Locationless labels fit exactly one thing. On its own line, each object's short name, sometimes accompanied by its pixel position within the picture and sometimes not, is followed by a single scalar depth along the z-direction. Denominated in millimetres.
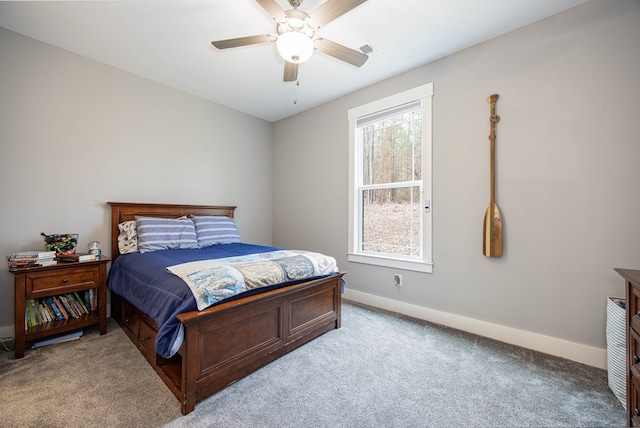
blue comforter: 1498
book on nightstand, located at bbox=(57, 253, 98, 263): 2273
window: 2795
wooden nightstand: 2012
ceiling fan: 1593
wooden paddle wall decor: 2291
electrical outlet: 2945
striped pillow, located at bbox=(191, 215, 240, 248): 3137
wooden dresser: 1256
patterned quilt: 1594
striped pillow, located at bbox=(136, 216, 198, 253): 2727
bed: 1504
